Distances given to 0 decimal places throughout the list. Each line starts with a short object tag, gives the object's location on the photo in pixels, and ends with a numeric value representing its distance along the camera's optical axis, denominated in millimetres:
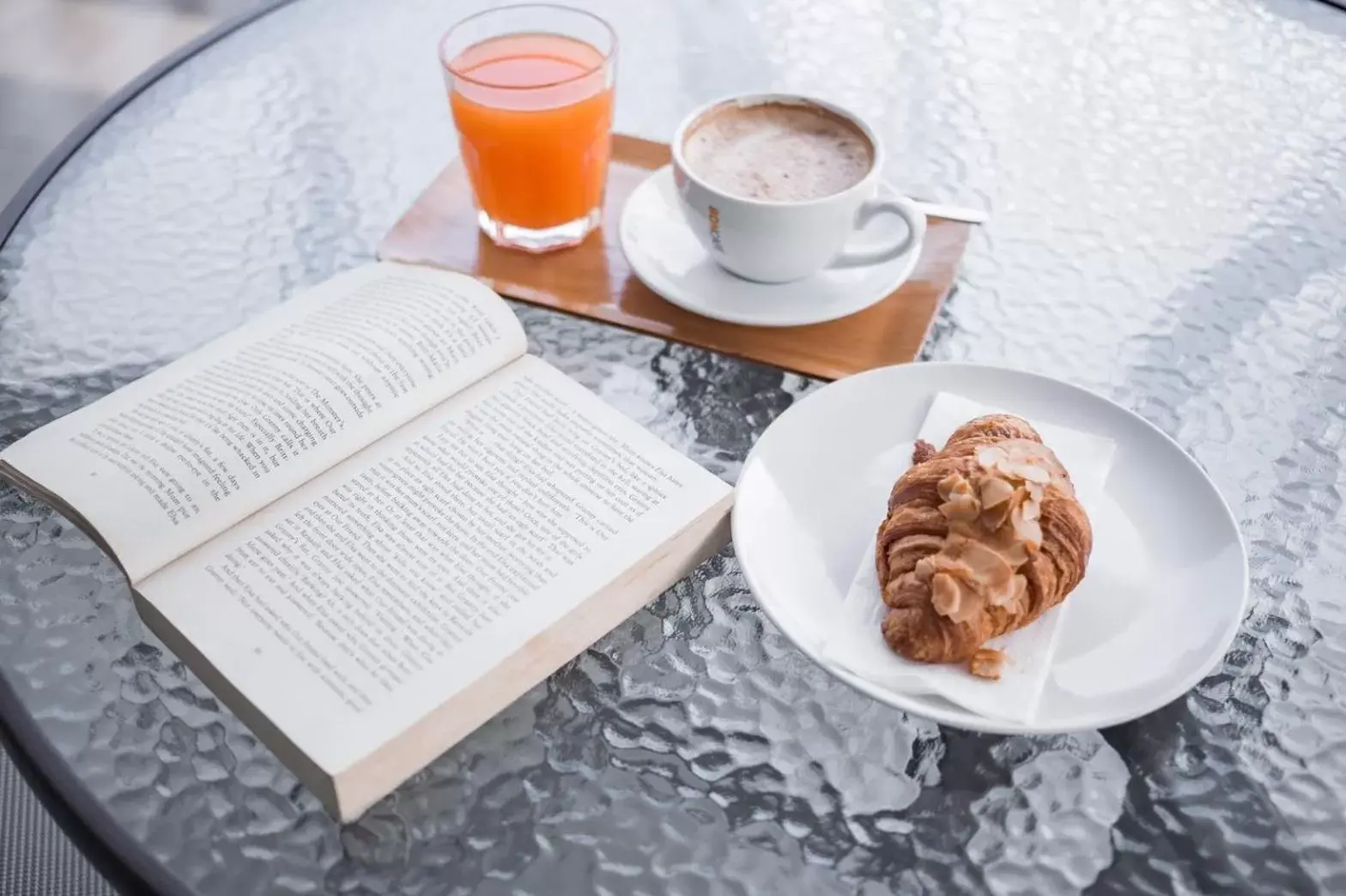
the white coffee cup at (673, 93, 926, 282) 890
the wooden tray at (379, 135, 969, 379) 917
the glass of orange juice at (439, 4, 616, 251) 949
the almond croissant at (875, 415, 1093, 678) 647
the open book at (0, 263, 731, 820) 649
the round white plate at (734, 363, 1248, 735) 653
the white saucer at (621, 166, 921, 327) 929
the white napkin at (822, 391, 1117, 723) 635
